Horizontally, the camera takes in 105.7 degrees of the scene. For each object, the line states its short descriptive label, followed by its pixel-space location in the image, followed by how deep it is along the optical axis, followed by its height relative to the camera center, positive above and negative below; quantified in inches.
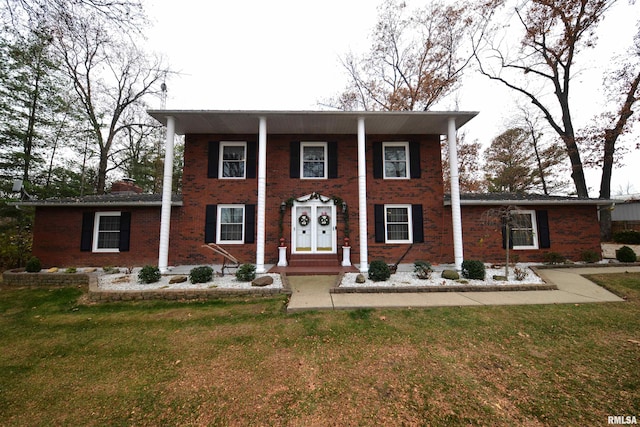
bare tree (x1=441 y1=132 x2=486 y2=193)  731.4 +221.8
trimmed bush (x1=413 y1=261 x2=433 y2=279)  292.9 -42.9
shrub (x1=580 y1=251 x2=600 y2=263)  368.8 -33.1
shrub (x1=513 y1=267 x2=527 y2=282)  287.9 -47.8
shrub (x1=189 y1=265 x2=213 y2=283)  279.6 -46.3
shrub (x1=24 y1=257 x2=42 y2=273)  326.6 -41.9
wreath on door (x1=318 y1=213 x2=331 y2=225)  394.9 +25.5
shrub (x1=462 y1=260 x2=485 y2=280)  288.8 -42.0
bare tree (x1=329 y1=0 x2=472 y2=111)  590.2 +425.7
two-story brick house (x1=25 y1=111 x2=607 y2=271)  379.6 +42.2
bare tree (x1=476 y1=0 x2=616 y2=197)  481.7 +413.9
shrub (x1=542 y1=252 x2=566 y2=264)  365.7 -35.2
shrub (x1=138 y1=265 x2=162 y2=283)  283.1 -46.8
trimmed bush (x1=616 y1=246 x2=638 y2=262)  359.6 -30.6
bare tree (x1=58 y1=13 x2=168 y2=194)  588.1 +352.0
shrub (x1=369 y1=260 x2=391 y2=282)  281.1 -43.3
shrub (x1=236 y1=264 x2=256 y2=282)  285.7 -45.4
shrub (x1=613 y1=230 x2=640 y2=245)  580.7 -5.9
